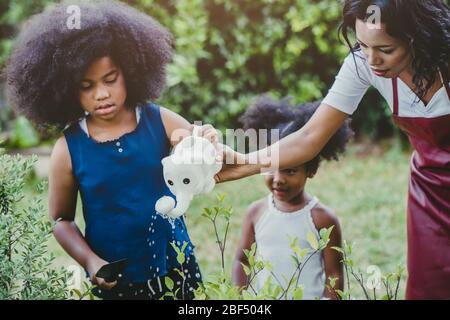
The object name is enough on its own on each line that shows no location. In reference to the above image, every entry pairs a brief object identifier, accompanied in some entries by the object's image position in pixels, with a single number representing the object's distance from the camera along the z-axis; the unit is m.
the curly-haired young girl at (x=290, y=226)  5.09
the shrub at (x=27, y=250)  4.29
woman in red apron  4.54
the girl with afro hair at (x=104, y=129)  4.70
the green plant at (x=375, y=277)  4.30
